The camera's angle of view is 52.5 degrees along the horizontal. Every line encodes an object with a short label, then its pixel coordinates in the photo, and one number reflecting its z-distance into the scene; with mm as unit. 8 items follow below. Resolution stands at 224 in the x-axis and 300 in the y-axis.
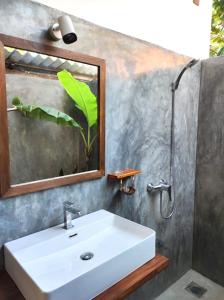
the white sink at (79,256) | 902
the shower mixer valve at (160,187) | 1912
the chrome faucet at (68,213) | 1295
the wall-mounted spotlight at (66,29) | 1130
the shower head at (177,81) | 1848
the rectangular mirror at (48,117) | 1133
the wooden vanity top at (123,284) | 971
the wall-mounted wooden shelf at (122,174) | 1544
